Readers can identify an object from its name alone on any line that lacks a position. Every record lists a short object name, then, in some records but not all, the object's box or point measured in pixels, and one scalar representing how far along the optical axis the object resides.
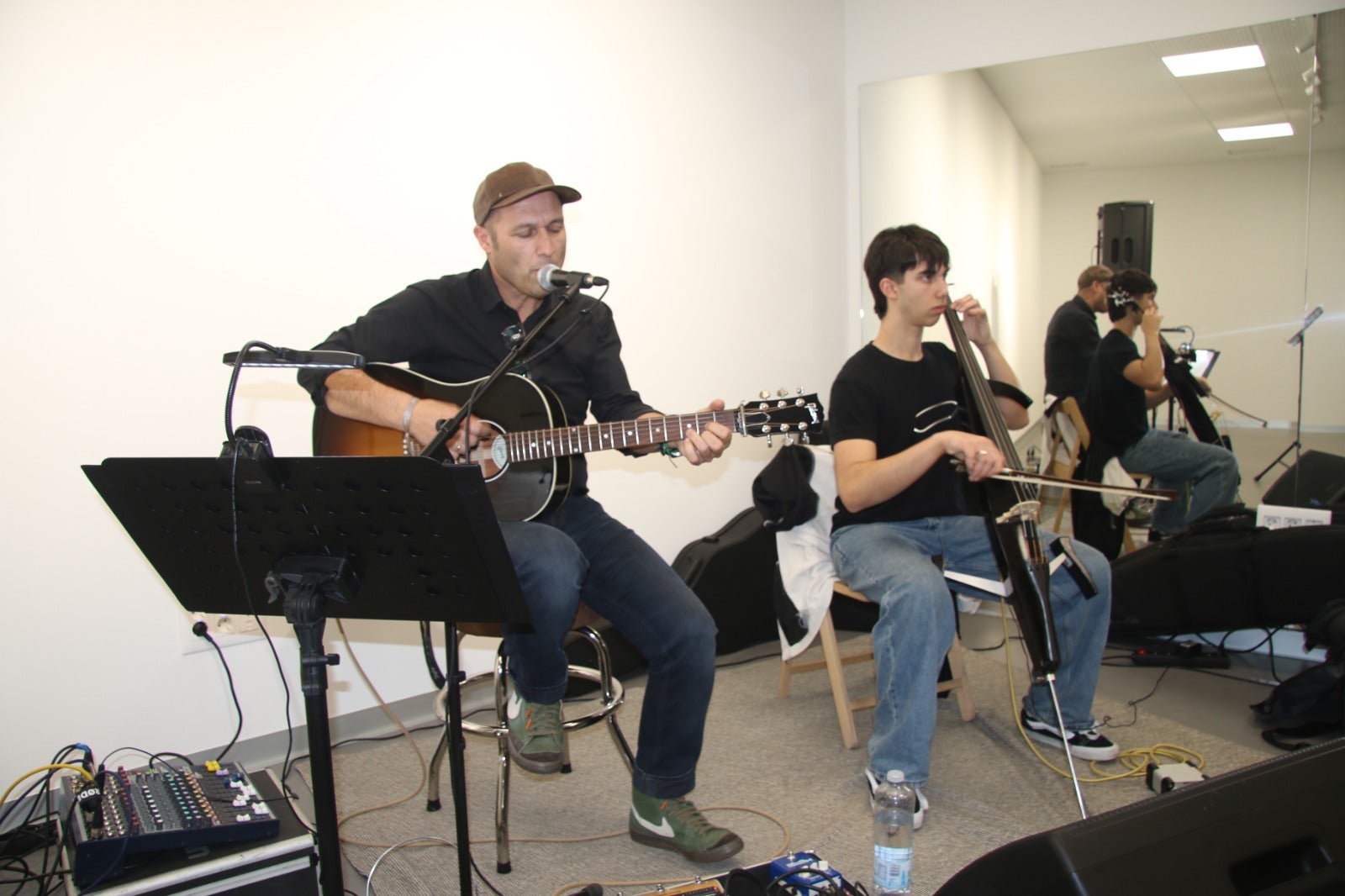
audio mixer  1.52
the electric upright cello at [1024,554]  2.35
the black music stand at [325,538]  1.28
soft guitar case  3.40
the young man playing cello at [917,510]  2.26
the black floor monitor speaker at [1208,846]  0.80
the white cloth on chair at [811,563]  2.62
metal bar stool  2.03
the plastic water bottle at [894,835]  1.72
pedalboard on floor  1.40
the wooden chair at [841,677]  2.66
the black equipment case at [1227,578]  3.02
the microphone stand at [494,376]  1.51
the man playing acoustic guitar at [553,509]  1.94
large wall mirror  3.25
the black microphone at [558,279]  1.56
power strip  3.21
